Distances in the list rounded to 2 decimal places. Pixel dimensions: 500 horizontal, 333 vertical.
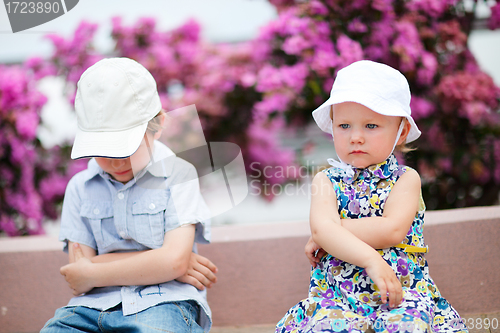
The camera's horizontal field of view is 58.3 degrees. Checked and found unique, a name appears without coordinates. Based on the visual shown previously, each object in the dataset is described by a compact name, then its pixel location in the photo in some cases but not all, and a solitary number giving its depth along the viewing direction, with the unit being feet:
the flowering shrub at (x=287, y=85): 9.02
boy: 5.02
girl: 4.44
